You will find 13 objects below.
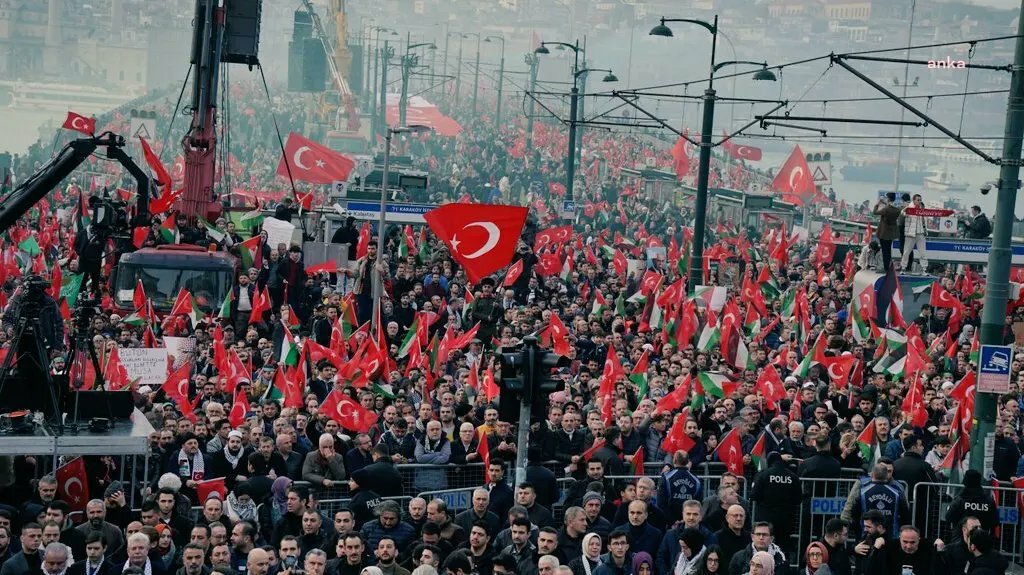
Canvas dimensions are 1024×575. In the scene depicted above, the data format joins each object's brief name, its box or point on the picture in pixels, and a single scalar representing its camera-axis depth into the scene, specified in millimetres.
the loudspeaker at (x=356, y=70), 128875
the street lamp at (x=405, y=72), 83688
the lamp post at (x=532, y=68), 87125
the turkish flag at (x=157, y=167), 31391
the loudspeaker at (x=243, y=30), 36281
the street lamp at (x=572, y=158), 43969
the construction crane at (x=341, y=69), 110819
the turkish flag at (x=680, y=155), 49750
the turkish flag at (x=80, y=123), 33075
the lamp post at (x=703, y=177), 28797
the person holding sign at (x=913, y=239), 29738
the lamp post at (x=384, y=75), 88250
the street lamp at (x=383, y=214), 25498
